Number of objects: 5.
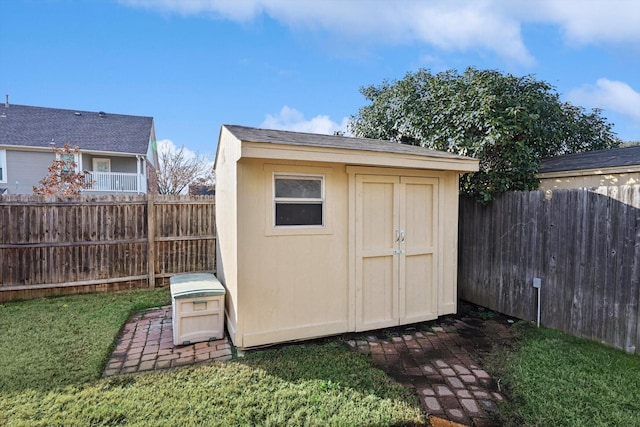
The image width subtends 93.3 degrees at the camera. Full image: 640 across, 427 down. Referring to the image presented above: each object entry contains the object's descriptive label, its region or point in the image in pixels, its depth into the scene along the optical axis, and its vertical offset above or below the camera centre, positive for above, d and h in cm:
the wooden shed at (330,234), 349 -35
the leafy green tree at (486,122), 507 +191
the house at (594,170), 521 +68
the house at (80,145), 1360 +284
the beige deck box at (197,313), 361 -131
